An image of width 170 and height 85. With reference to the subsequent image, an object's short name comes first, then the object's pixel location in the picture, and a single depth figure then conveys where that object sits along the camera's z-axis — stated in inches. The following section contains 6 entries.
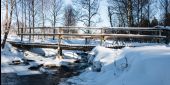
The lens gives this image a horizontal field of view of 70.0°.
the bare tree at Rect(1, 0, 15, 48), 382.5
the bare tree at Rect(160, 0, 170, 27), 683.7
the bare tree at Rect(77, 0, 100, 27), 582.4
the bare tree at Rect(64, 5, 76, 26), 836.4
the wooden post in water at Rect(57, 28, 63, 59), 336.5
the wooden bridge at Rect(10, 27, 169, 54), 310.2
